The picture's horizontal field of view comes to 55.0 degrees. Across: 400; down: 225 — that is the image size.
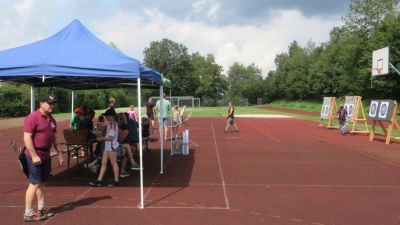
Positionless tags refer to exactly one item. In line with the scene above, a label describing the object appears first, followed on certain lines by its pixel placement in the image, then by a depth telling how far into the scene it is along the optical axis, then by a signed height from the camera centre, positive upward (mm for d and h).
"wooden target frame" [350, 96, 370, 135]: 19488 -808
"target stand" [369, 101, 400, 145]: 15387 -993
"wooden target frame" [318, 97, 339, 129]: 23286 -735
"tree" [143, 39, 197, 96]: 94562 +9001
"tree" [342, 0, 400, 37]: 52625 +11824
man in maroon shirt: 5320 -738
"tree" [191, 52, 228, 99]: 99656 +5778
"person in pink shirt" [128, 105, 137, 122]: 15352 -589
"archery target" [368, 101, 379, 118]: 16938 -465
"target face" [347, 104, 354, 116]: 20923 -624
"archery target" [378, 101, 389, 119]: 16109 -474
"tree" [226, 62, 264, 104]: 108188 +4746
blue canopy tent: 6531 +627
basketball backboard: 20109 +1985
